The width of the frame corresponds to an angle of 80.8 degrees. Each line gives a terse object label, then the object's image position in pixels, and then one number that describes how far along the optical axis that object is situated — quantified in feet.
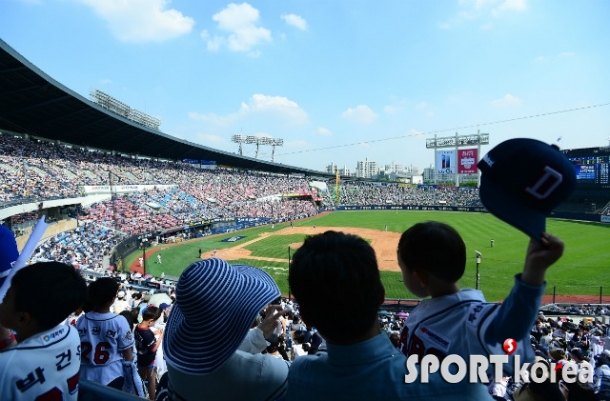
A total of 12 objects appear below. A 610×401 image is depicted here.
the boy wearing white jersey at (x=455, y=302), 5.38
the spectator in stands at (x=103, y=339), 13.47
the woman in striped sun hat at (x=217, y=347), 6.12
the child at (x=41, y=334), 7.04
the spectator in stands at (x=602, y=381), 15.72
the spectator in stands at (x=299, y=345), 23.32
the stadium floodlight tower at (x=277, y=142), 358.84
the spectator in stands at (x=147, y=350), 17.71
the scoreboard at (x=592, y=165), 178.71
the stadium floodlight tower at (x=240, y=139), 351.87
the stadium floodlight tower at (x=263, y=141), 355.11
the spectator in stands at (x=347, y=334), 4.52
